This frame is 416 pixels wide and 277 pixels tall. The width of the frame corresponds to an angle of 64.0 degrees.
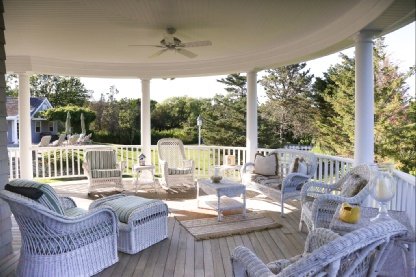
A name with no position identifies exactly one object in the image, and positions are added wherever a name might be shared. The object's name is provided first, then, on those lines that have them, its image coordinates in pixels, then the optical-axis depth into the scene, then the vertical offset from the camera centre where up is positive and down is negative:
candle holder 2.62 -0.48
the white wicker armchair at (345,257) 1.61 -0.67
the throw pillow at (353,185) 3.64 -0.62
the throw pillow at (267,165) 6.05 -0.63
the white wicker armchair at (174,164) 6.98 -0.73
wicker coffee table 4.87 -0.90
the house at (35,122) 15.86 +0.57
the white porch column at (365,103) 4.38 +0.35
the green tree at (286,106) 16.02 +1.20
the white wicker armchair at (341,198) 3.49 -0.73
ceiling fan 4.98 +1.36
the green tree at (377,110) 11.29 +0.73
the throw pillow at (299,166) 5.30 -0.58
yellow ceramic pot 2.71 -0.69
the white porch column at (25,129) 7.25 +0.09
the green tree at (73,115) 15.13 +0.84
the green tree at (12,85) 18.88 +2.78
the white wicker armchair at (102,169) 6.70 -0.76
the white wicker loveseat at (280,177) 5.11 -0.80
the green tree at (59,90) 18.23 +2.44
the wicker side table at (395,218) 2.56 -0.82
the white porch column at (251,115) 7.59 +0.35
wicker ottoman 3.68 -1.02
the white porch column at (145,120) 8.39 +0.30
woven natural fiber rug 4.31 -1.31
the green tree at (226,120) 17.89 +0.60
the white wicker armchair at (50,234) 2.78 -0.91
